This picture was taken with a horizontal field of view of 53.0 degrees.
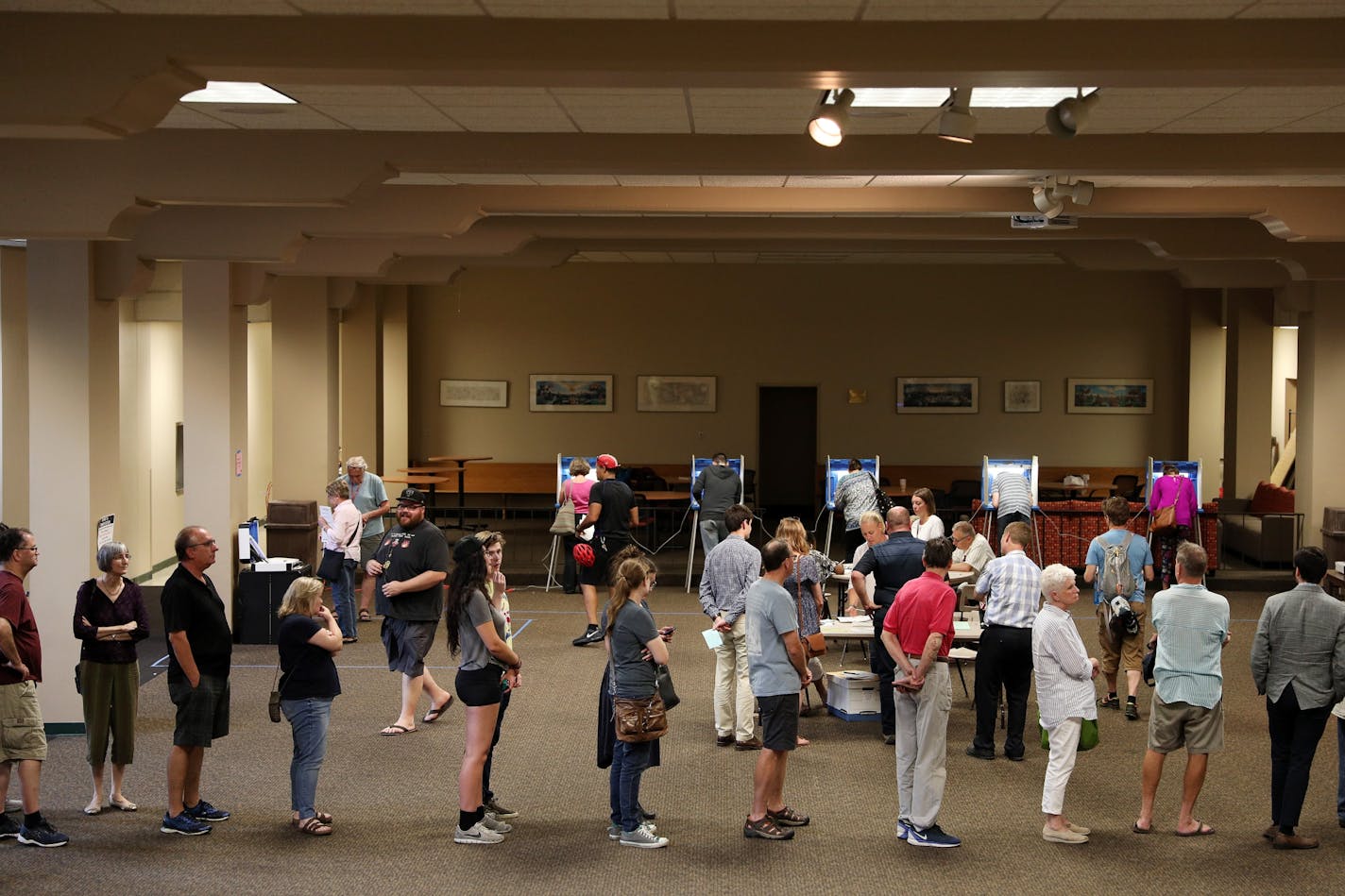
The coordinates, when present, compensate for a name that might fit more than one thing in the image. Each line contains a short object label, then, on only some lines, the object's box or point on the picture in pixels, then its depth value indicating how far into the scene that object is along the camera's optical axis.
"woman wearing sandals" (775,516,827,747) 8.66
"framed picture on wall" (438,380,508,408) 21.62
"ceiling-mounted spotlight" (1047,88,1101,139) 6.97
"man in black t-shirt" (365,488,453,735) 8.73
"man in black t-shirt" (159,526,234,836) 6.82
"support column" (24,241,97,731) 9.05
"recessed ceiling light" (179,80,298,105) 7.33
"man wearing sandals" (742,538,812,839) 6.68
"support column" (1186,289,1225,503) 20.53
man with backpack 9.23
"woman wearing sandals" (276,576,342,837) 6.79
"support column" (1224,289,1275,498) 18.78
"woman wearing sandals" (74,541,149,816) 7.21
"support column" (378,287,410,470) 20.73
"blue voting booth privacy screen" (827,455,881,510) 17.53
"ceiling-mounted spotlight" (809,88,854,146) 6.98
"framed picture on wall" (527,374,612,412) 21.62
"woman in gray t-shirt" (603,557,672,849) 6.62
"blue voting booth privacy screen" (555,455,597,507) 16.36
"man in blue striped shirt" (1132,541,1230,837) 6.80
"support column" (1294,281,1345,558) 14.70
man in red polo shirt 6.72
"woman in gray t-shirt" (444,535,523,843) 6.70
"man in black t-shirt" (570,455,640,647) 12.09
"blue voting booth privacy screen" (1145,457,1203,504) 16.62
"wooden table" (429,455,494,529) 18.81
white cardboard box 9.30
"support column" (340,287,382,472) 18.80
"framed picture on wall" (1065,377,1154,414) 21.27
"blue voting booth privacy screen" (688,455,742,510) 17.64
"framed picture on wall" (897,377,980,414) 21.47
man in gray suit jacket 6.66
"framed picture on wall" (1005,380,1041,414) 21.42
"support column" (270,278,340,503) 15.15
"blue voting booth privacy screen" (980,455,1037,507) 16.55
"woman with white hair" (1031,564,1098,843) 6.78
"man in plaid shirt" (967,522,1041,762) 8.14
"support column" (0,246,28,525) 13.05
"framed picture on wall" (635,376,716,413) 21.67
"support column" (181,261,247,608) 11.73
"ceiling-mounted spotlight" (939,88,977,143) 6.88
